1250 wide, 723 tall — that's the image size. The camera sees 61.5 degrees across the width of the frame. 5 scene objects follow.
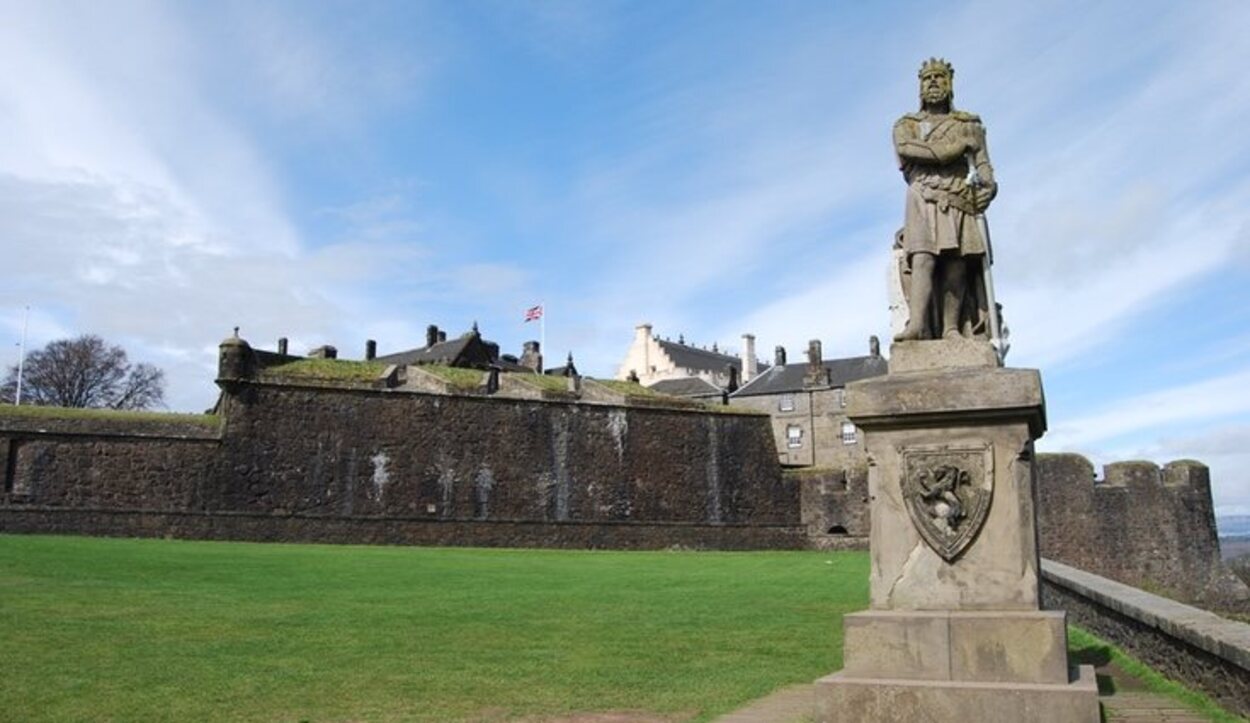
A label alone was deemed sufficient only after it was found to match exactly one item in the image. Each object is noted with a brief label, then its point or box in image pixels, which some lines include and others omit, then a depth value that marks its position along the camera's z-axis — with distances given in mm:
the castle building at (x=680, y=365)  72438
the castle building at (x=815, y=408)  60469
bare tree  62500
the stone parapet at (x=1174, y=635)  6590
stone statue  6699
